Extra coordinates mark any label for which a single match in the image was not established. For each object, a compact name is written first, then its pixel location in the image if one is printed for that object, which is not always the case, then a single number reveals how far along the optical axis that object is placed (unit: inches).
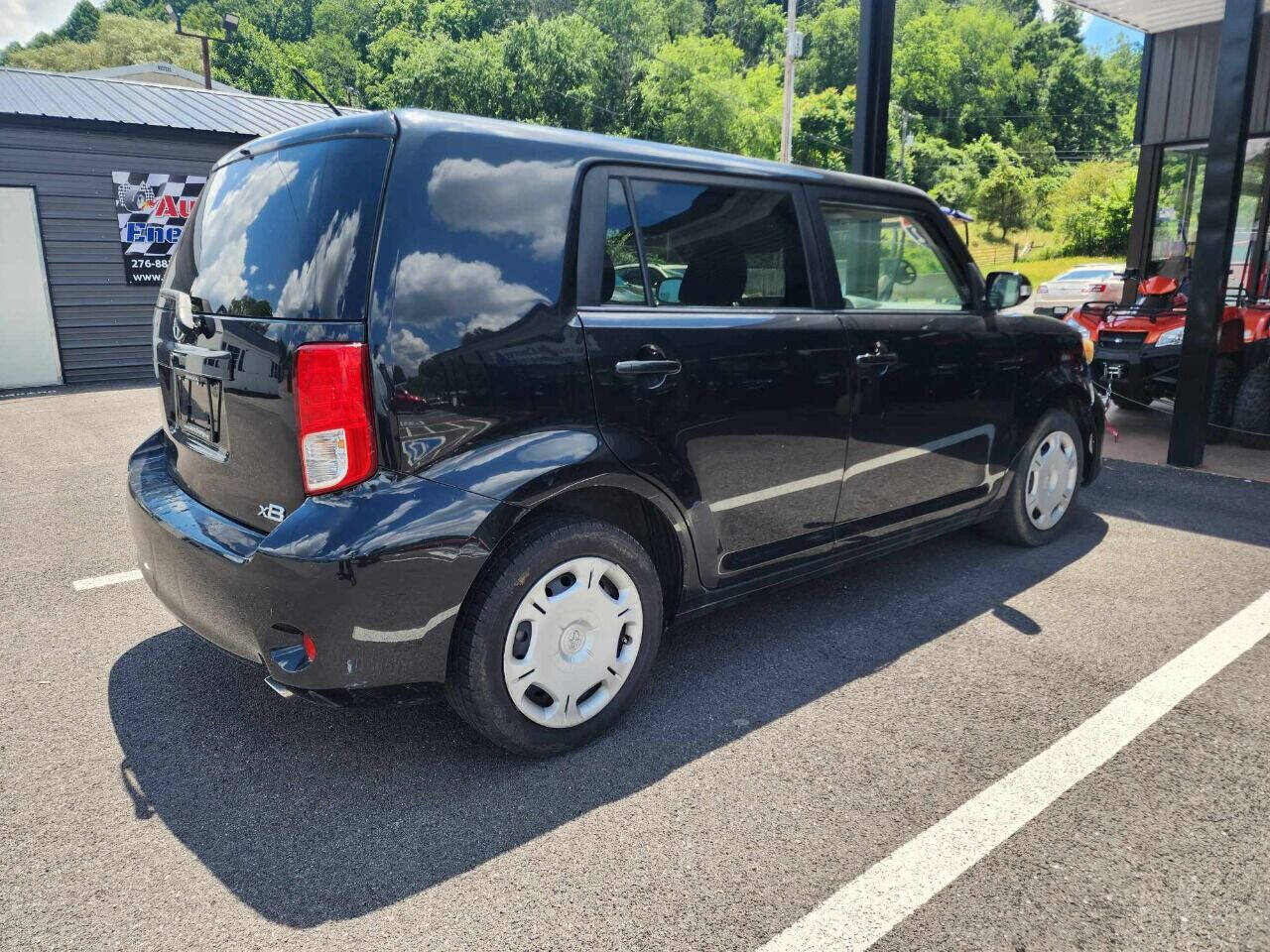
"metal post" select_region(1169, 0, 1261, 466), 225.3
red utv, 280.8
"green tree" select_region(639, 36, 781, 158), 2219.5
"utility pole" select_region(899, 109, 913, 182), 2452.3
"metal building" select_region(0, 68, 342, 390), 441.1
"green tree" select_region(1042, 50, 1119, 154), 2950.3
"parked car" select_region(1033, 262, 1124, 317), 974.8
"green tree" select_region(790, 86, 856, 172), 2466.8
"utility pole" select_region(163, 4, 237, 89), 895.1
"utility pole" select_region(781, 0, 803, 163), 1088.2
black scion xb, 90.0
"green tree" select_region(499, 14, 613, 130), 2134.6
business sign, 467.2
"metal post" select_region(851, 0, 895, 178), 277.3
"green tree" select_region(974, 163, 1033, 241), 2224.4
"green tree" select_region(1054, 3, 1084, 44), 3366.1
